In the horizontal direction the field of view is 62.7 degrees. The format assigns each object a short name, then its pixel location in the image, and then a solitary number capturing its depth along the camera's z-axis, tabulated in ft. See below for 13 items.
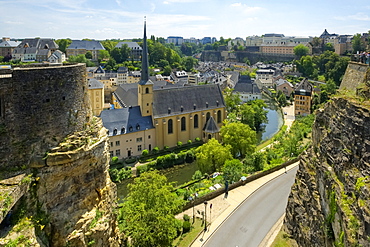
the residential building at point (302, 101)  242.17
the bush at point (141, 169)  137.31
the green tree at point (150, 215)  68.23
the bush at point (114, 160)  143.17
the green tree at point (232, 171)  110.97
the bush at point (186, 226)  82.43
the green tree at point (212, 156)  127.03
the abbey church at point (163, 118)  153.53
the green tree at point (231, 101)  231.50
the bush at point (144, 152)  154.71
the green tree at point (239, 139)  145.69
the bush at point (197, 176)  126.11
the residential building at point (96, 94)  198.43
